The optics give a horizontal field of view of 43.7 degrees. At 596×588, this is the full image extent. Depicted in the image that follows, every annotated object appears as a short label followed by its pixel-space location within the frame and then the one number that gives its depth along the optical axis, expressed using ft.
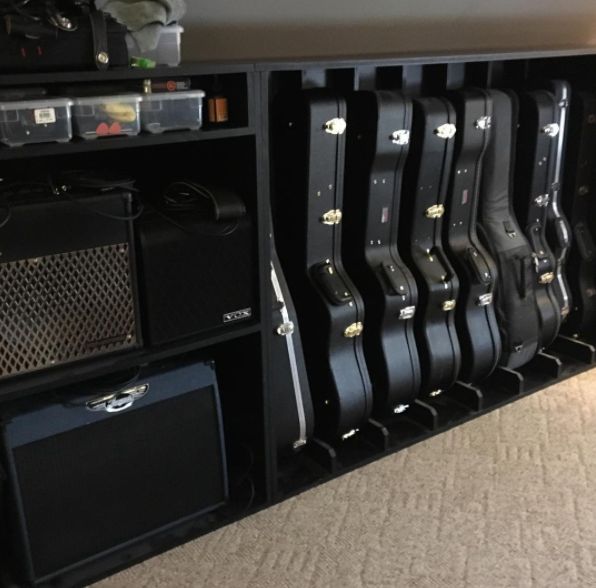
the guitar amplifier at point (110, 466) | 5.29
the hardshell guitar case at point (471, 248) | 7.09
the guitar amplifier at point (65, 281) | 4.80
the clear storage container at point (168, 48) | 5.12
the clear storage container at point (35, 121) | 4.48
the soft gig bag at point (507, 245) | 7.61
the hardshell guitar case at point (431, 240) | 6.88
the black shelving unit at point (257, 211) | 5.16
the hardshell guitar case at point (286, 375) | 6.39
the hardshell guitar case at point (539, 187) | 7.71
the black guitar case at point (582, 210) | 8.14
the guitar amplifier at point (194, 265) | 5.37
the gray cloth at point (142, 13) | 4.60
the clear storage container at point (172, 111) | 5.01
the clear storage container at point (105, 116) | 4.74
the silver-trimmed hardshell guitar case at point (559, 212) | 7.86
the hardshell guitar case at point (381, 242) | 6.54
